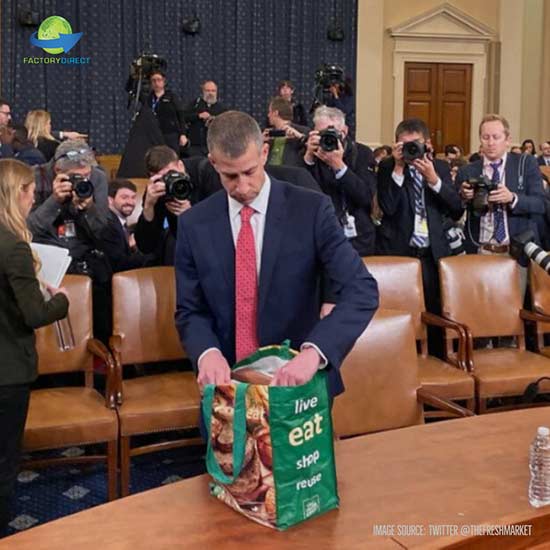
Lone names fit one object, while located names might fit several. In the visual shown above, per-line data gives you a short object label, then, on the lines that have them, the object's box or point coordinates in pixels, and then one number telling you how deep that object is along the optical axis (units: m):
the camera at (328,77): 7.52
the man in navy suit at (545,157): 10.02
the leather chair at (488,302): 3.80
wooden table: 1.54
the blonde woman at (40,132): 7.17
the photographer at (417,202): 3.97
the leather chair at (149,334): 3.33
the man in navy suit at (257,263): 2.01
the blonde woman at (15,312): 2.59
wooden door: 13.41
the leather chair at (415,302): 3.62
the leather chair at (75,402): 3.01
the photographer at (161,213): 3.38
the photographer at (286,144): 4.16
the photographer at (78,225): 3.70
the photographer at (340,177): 3.94
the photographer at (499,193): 4.03
